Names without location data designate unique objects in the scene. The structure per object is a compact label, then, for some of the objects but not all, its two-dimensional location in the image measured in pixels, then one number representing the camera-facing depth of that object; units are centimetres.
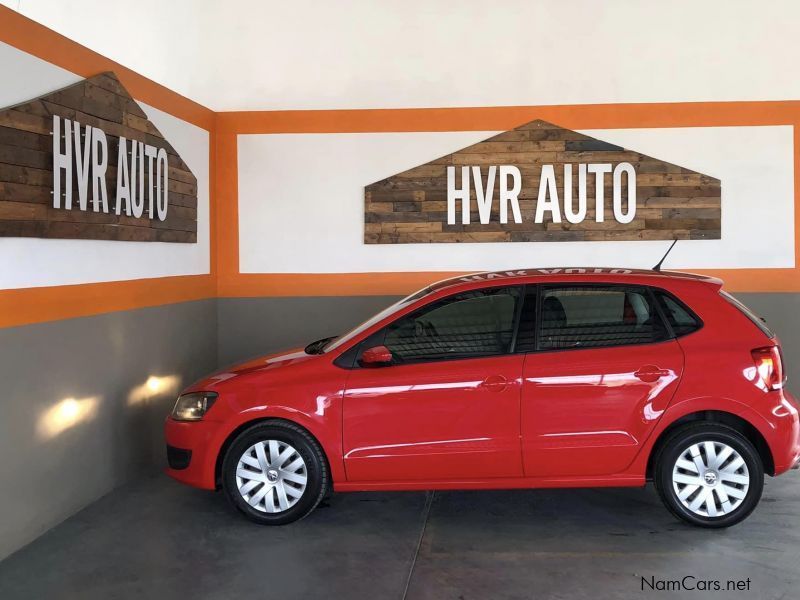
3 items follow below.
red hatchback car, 454
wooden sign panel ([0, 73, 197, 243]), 449
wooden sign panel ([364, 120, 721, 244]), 721
